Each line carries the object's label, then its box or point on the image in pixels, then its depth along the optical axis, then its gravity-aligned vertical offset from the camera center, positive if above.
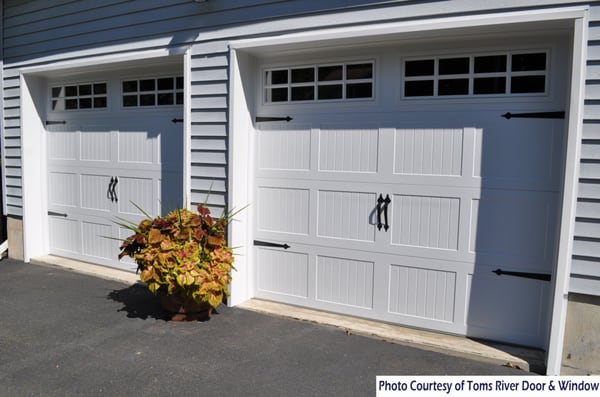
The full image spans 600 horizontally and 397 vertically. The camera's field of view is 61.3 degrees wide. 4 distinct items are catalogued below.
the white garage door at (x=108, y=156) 5.12 -0.10
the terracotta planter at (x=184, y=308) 4.04 -1.28
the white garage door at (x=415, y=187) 3.49 -0.26
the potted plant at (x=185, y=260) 3.84 -0.86
